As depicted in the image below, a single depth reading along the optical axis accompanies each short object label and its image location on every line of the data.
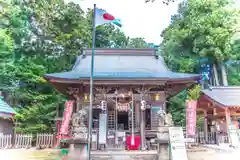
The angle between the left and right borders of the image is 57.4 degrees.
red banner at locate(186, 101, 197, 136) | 11.28
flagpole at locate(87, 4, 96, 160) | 5.72
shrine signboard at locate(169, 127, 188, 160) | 7.52
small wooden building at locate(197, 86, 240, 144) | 12.59
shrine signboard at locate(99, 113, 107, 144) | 10.58
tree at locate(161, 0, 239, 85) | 20.69
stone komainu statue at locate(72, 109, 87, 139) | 7.76
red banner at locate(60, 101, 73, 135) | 11.34
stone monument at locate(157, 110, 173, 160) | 7.80
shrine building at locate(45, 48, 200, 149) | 10.17
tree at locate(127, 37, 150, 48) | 29.71
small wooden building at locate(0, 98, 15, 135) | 8.41
